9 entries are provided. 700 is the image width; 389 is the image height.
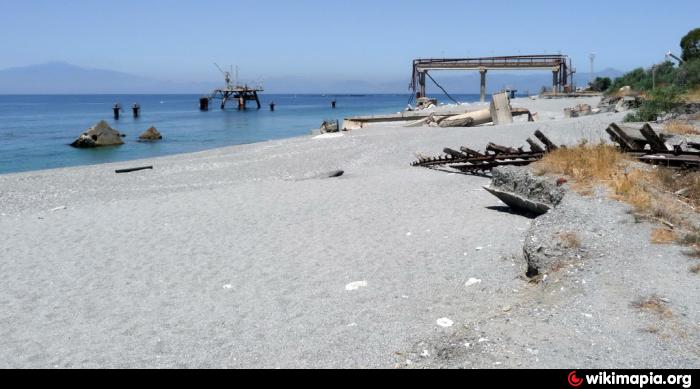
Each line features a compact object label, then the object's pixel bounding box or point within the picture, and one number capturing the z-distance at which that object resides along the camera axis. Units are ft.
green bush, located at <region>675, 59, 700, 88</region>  94.67
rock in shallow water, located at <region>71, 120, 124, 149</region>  113.91
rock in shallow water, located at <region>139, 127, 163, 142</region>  128.61
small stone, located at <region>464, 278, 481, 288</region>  23.41
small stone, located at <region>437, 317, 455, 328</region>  19.44
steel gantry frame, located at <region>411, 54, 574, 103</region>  180.04
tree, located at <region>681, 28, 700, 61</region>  141.59
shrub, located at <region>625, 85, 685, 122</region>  69.92
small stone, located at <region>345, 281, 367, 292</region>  23.98
